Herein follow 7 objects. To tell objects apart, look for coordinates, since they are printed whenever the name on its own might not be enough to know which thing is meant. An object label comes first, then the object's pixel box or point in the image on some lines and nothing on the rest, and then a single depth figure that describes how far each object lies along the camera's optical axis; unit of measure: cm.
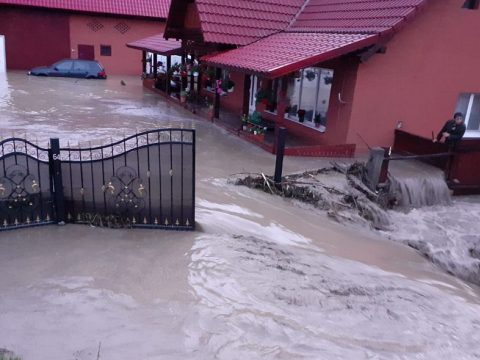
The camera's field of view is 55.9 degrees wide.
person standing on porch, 1045
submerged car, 2470
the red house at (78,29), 2756
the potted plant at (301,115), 1338
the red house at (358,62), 1067
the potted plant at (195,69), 1579
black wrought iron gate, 589
